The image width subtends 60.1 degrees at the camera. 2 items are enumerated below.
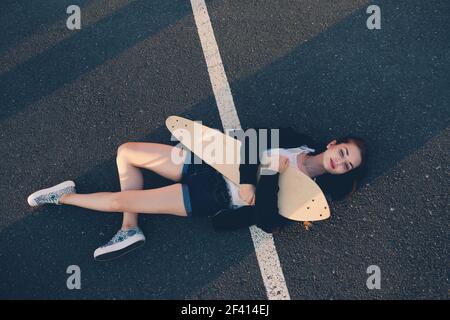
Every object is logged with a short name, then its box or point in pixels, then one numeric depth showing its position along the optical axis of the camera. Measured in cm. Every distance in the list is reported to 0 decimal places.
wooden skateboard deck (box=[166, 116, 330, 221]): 344
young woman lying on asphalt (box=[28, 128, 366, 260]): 333
